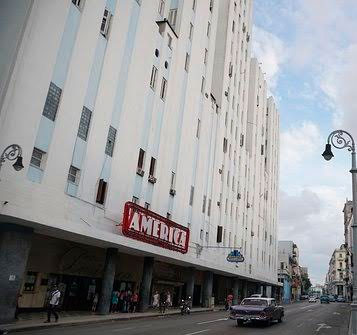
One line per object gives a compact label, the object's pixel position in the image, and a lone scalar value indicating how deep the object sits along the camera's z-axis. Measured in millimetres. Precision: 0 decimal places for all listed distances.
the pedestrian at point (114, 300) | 26266
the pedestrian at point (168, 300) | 29962
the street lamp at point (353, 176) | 13984
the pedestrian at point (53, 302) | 18172
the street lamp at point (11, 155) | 14587
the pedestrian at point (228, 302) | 40875
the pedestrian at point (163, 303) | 28812
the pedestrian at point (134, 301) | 27619
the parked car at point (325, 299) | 83150
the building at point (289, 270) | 104562
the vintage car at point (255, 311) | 21453
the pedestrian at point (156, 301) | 30659
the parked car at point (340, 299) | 103862
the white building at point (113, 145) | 17938
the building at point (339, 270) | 161125
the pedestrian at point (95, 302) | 25844
